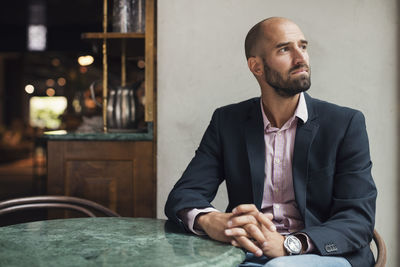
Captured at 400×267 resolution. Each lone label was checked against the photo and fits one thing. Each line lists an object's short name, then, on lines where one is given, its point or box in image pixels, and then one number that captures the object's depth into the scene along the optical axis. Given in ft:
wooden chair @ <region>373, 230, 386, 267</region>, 4.94
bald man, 4.74
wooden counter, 9.11
